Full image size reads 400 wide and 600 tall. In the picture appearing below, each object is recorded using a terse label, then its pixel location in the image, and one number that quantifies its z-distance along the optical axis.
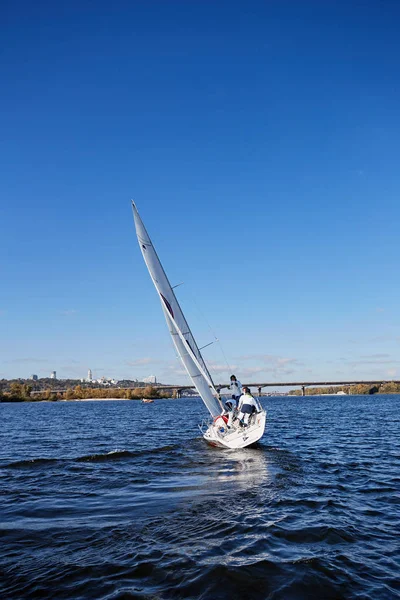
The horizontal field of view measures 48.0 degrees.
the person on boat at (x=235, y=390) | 23.97
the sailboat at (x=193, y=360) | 22.72
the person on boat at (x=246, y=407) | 22.03
